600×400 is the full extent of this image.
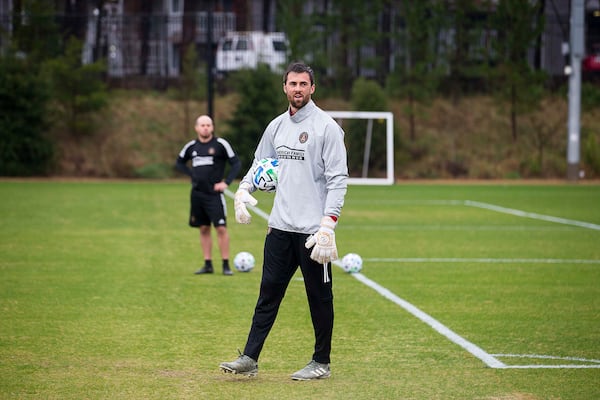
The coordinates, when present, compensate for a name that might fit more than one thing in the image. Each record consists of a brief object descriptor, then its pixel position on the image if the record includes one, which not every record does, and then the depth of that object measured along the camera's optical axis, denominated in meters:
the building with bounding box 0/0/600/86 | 45.50
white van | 46.34
